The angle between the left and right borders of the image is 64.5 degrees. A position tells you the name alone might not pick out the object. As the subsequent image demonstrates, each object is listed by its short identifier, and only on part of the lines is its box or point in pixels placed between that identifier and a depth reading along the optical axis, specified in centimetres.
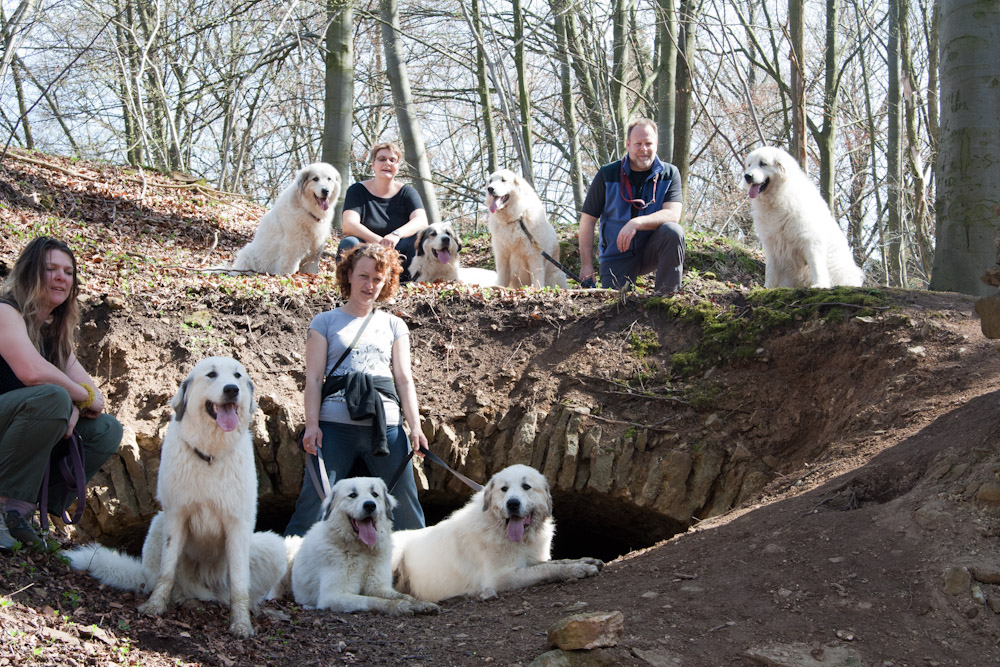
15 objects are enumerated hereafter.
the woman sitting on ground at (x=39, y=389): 392
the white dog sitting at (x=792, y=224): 751
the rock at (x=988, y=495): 387
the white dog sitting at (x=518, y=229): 884
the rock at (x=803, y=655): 331
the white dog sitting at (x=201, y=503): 388
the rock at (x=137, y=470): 639
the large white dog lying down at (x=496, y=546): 492
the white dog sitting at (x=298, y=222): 883
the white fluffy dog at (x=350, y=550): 482
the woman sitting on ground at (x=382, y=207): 775
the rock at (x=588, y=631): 347
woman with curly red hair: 528
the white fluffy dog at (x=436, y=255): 867
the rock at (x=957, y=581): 358
